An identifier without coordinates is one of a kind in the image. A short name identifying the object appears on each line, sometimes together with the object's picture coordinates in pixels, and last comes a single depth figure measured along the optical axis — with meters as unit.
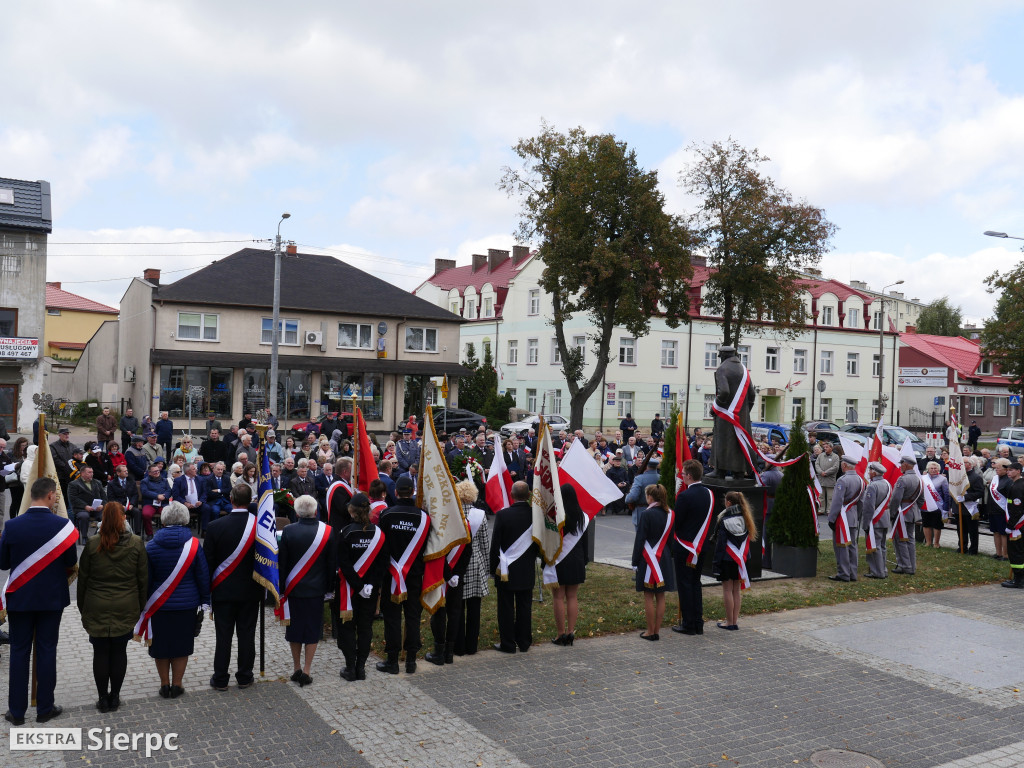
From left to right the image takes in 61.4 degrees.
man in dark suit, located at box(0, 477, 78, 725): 6.77
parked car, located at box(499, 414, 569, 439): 36.07
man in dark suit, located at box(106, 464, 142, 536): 13.29
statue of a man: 12.89
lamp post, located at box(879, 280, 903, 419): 50.08
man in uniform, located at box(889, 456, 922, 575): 13.55
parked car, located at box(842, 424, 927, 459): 30.61
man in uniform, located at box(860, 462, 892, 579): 12.96
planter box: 13.19
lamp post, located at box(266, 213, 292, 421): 32.91
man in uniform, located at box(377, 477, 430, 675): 8.16
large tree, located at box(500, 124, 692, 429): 33.94
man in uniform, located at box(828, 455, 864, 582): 12.86
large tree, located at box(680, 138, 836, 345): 37.09
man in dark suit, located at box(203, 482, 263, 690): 7.55
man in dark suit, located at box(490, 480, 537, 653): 8.91
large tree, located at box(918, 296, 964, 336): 92.00
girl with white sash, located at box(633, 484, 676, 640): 9.38
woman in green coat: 6.90
